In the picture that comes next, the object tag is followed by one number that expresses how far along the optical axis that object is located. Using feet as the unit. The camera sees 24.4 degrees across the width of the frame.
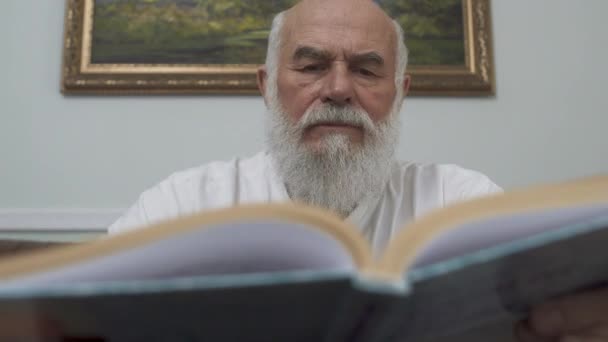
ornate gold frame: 5.89
